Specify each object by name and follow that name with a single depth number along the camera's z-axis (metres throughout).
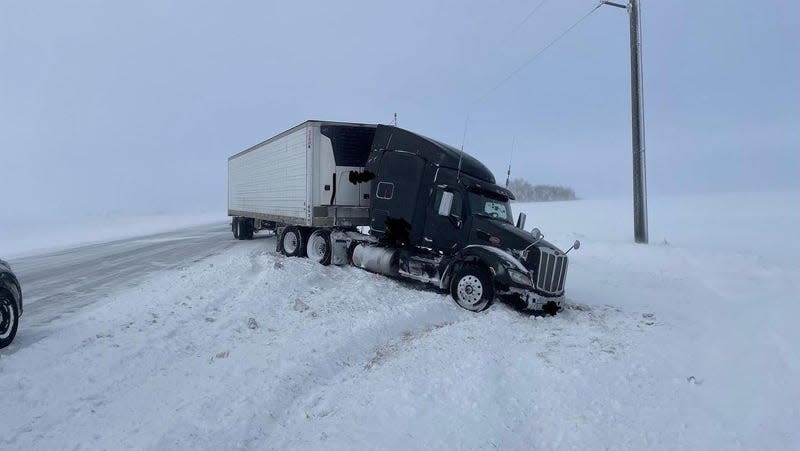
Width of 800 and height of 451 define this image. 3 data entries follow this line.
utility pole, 14.13
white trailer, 12.00
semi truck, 8.09
